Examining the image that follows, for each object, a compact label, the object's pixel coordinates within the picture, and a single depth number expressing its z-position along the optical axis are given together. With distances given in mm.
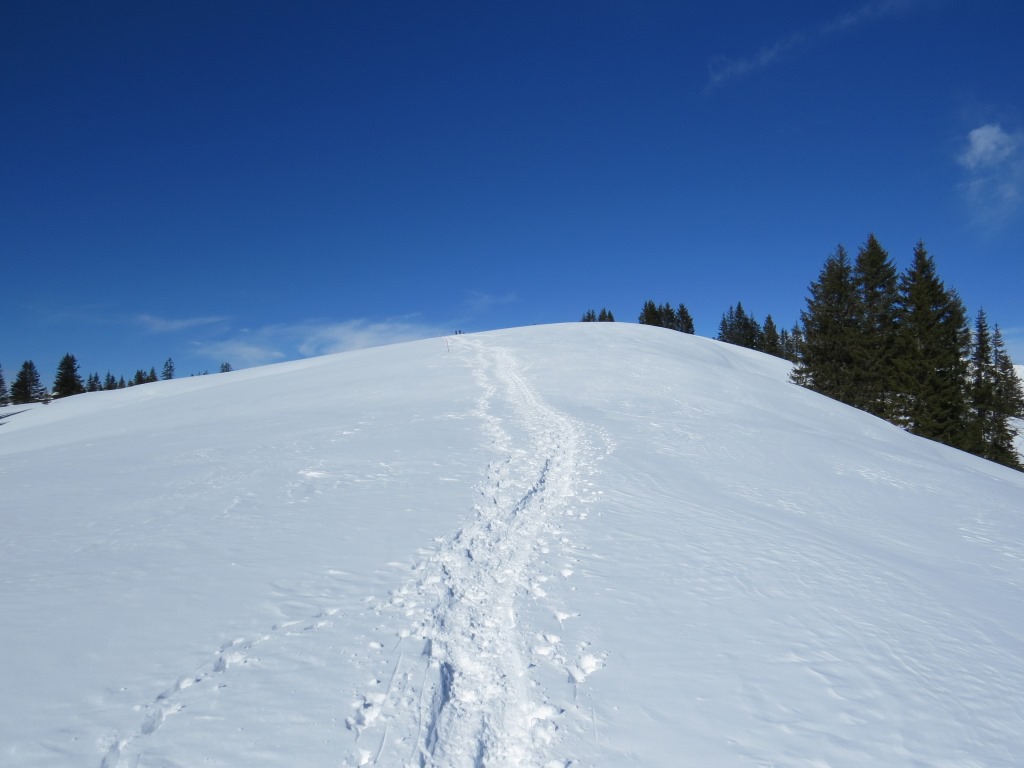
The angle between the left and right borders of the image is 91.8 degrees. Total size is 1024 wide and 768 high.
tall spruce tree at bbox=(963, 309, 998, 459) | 27609
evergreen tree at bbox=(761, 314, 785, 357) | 77625
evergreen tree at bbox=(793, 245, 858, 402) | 32594
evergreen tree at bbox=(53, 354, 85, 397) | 70062
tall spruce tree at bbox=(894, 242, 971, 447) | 27453
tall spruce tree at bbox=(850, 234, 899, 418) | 30719
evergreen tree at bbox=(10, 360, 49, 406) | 82000
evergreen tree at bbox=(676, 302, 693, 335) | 88562
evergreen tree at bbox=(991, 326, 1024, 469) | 29078
